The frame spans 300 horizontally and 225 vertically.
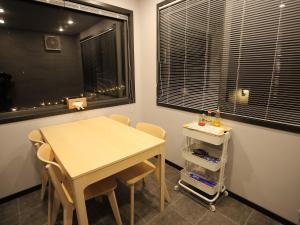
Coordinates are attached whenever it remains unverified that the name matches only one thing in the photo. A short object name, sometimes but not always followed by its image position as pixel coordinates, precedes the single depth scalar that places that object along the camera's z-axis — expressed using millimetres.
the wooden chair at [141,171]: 1551
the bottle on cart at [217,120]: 1814
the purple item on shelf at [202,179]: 1780
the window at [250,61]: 1377
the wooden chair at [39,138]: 1776
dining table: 1161
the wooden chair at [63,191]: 1195
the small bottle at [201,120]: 1870
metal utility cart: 1693
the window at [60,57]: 1887
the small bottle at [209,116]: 1878
